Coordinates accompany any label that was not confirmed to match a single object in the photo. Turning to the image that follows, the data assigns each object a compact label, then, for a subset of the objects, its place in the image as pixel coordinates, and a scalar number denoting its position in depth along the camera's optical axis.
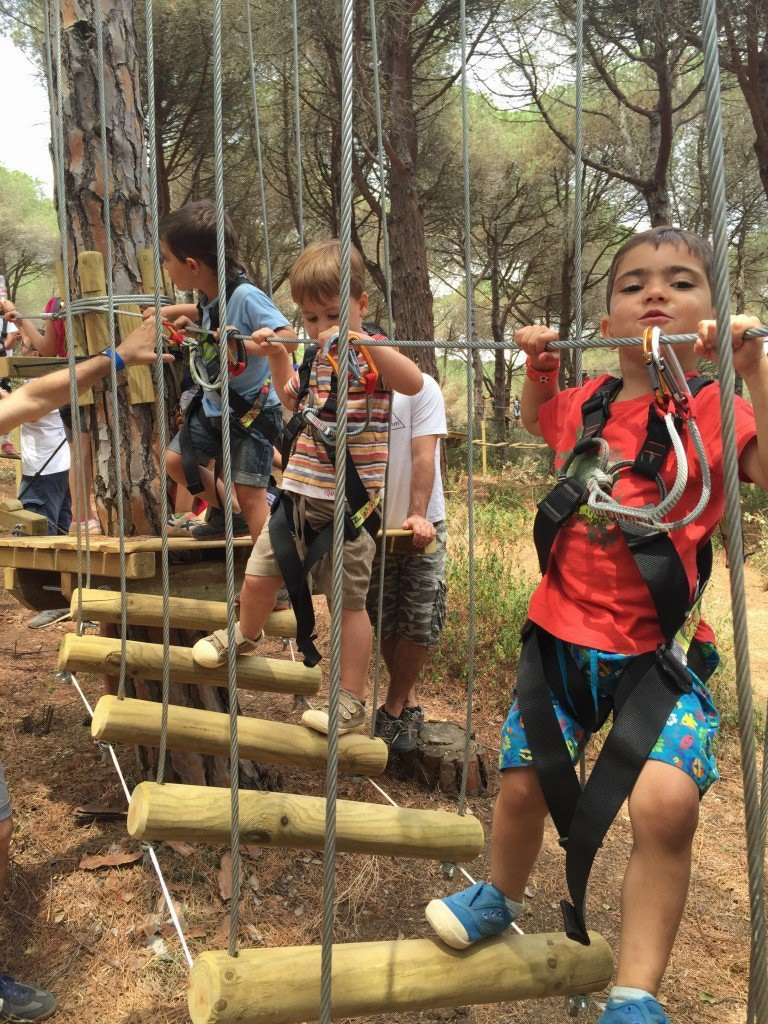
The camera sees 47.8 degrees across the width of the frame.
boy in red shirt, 1.26
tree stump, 3.63
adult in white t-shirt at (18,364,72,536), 5.15
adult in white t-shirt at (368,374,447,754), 3.28
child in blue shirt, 2.80
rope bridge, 0.94
